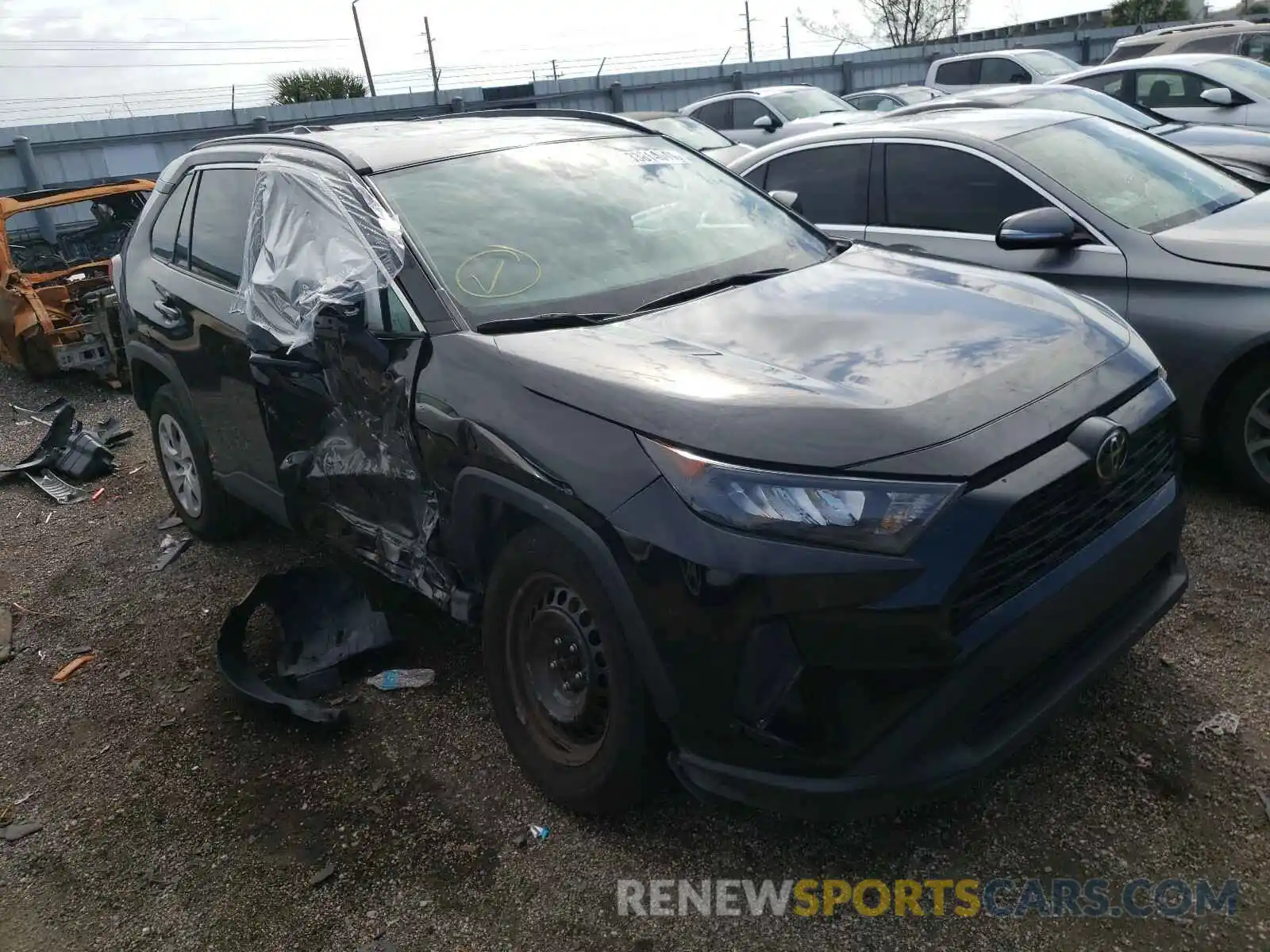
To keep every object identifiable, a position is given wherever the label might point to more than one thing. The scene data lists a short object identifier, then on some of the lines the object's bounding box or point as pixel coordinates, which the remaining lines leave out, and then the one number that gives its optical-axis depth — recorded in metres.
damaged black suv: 2.20
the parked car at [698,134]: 10.73
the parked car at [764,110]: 13.41
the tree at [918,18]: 43.09
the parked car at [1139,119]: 6.27
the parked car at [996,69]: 14.61
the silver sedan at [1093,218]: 4.06
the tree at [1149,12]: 35.28
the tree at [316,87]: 27.88
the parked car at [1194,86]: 9.40
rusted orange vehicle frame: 8.67
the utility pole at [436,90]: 21.00
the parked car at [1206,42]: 12.28
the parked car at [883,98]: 16.55
